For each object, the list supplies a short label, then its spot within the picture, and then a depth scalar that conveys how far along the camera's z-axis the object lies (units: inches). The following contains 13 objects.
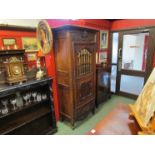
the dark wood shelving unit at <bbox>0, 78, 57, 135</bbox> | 67.4
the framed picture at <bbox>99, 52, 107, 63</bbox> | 146.6
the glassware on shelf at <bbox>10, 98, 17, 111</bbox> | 69.9
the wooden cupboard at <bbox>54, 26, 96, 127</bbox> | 83.1
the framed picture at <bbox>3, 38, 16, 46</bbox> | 71.1
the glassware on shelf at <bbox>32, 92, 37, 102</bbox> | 79.0
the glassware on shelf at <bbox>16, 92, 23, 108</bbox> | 73.0
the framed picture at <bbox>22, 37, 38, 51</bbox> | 79.4
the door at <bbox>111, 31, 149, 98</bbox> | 135.6
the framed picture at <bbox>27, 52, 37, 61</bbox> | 82.7
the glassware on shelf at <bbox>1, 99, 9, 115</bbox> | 66.5
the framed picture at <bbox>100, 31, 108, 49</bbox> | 140.8
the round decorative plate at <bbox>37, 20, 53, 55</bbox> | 68.6
